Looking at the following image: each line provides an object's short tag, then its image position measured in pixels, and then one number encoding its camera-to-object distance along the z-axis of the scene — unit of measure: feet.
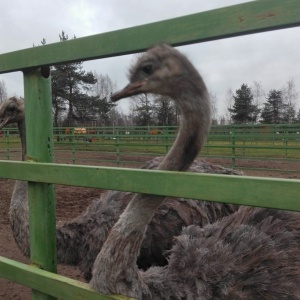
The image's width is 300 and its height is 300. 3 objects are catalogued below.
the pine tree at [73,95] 64.25
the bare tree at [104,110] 67.79
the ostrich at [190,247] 5.83
